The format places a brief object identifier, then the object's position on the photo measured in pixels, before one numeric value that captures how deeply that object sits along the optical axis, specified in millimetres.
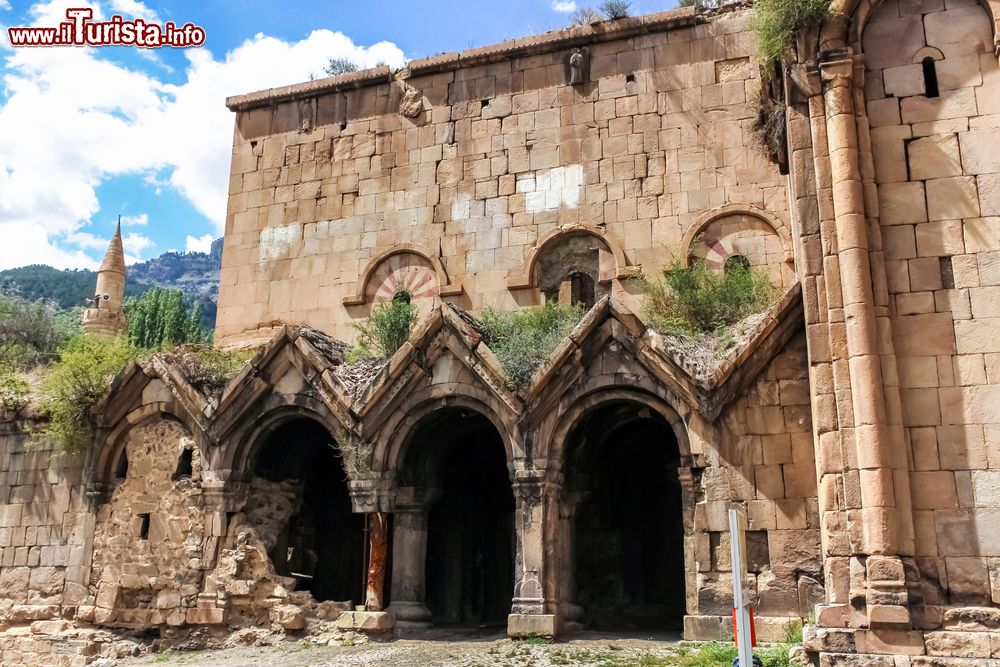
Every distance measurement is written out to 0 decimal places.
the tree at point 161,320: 31891
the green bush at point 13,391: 15016
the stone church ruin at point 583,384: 8734
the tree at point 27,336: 17844
